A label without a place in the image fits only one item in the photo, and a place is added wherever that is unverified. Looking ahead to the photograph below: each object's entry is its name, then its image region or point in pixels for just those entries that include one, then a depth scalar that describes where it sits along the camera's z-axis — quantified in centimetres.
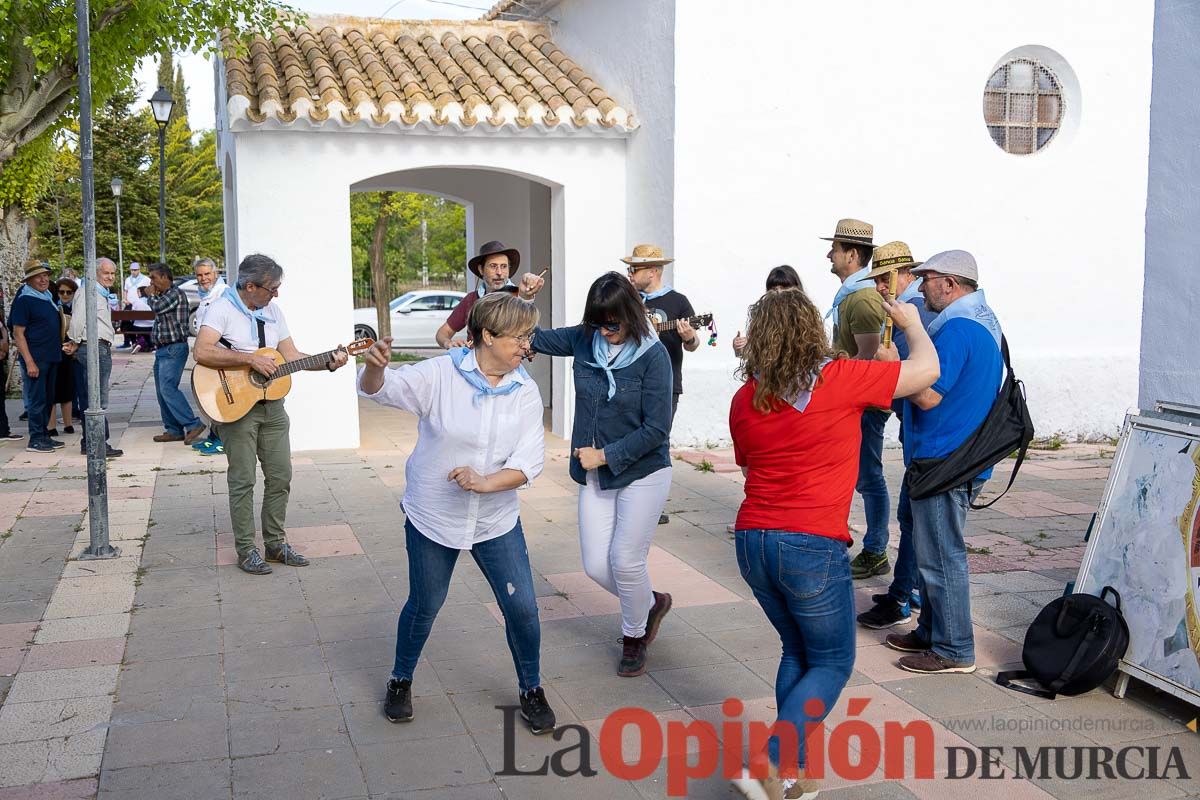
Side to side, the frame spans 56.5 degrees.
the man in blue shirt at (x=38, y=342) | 1038
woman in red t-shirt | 341
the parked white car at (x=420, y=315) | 2366
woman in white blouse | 388
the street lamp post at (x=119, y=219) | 3062
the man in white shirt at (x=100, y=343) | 1025
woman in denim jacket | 454
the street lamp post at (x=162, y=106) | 1941
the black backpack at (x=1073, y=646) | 438
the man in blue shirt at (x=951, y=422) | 451
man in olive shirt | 580
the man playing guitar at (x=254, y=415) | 602
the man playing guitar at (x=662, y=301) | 655
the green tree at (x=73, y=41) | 908
